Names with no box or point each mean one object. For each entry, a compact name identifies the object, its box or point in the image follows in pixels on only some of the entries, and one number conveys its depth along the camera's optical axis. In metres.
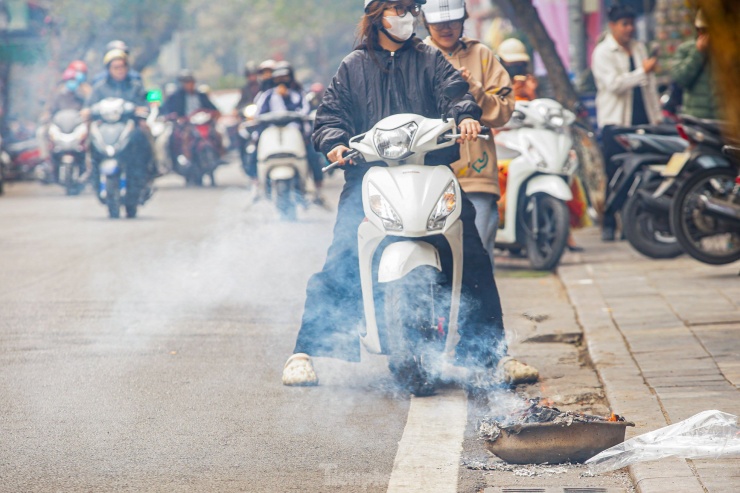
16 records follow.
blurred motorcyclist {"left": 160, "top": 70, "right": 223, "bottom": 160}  41.13
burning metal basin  7.97
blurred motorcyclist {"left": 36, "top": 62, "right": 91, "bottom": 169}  38.47
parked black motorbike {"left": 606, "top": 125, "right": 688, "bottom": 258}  18.17
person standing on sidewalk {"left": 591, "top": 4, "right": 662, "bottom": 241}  20.23
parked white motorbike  17.32
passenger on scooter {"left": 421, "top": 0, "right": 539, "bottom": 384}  11.22
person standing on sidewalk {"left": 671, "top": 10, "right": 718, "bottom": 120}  18.07
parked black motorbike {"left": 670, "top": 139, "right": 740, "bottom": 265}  16.14
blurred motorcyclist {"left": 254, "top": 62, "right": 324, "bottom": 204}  27.80
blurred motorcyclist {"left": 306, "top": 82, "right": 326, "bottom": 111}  28.05
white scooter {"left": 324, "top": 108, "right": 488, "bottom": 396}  9.83
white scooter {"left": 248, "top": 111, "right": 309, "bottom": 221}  26.18
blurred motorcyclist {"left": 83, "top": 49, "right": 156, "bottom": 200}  27.67
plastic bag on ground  7.82
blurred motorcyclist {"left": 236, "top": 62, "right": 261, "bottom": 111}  39.04
